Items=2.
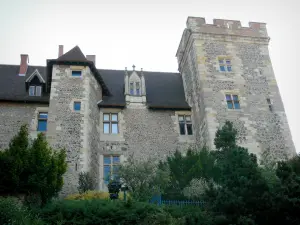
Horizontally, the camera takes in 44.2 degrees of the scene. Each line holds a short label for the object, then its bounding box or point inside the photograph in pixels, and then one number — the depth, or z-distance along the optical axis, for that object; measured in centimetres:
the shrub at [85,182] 1552
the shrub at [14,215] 1077
